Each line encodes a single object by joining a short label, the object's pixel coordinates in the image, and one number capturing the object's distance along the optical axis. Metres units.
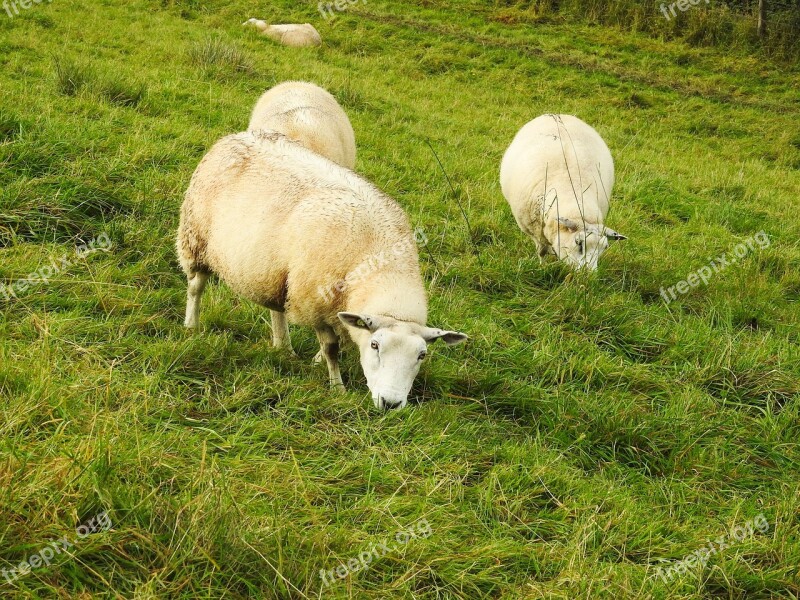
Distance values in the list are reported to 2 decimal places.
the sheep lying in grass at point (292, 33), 13.55
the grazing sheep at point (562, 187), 5.94
